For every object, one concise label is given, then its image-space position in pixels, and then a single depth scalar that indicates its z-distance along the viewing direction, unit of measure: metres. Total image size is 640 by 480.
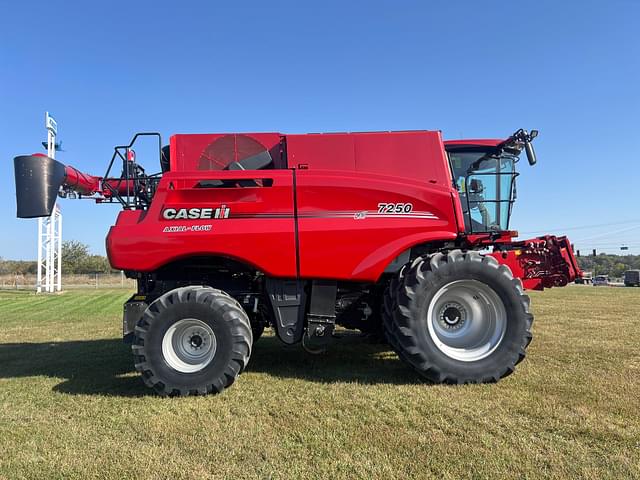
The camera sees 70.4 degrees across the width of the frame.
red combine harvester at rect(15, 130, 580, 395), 5.01
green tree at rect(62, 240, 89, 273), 60.11
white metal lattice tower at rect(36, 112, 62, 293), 27.48
